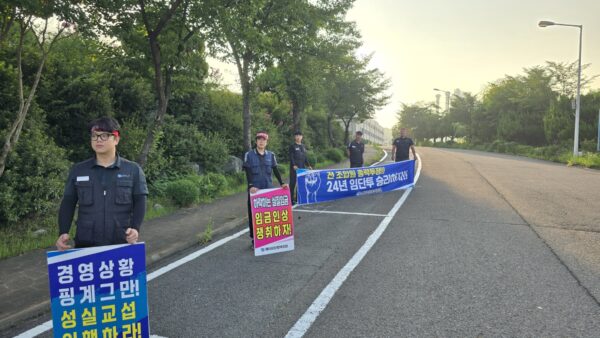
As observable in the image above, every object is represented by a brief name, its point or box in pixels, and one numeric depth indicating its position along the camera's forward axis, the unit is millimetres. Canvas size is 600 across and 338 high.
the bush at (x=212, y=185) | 10156
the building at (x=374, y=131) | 143250
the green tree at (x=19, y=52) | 6117
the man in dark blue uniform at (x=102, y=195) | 3078
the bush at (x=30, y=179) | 6100
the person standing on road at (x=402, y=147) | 13094
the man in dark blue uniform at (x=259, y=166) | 6137
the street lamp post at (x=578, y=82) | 22750
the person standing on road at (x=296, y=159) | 9477
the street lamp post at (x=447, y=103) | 61088
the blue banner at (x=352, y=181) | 9969
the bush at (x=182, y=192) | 8875
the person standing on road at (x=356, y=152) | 12117
